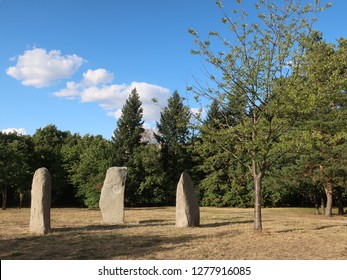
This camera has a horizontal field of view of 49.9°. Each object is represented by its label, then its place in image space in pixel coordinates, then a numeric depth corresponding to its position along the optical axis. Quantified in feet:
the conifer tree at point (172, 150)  138.21
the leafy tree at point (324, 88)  40.55
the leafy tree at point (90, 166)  103.50
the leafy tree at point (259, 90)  41.32
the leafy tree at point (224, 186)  128.16
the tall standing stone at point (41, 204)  40.59
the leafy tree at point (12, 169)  90.17
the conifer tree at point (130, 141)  129.18
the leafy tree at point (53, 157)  129.18
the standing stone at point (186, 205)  47.19
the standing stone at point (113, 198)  53.42
